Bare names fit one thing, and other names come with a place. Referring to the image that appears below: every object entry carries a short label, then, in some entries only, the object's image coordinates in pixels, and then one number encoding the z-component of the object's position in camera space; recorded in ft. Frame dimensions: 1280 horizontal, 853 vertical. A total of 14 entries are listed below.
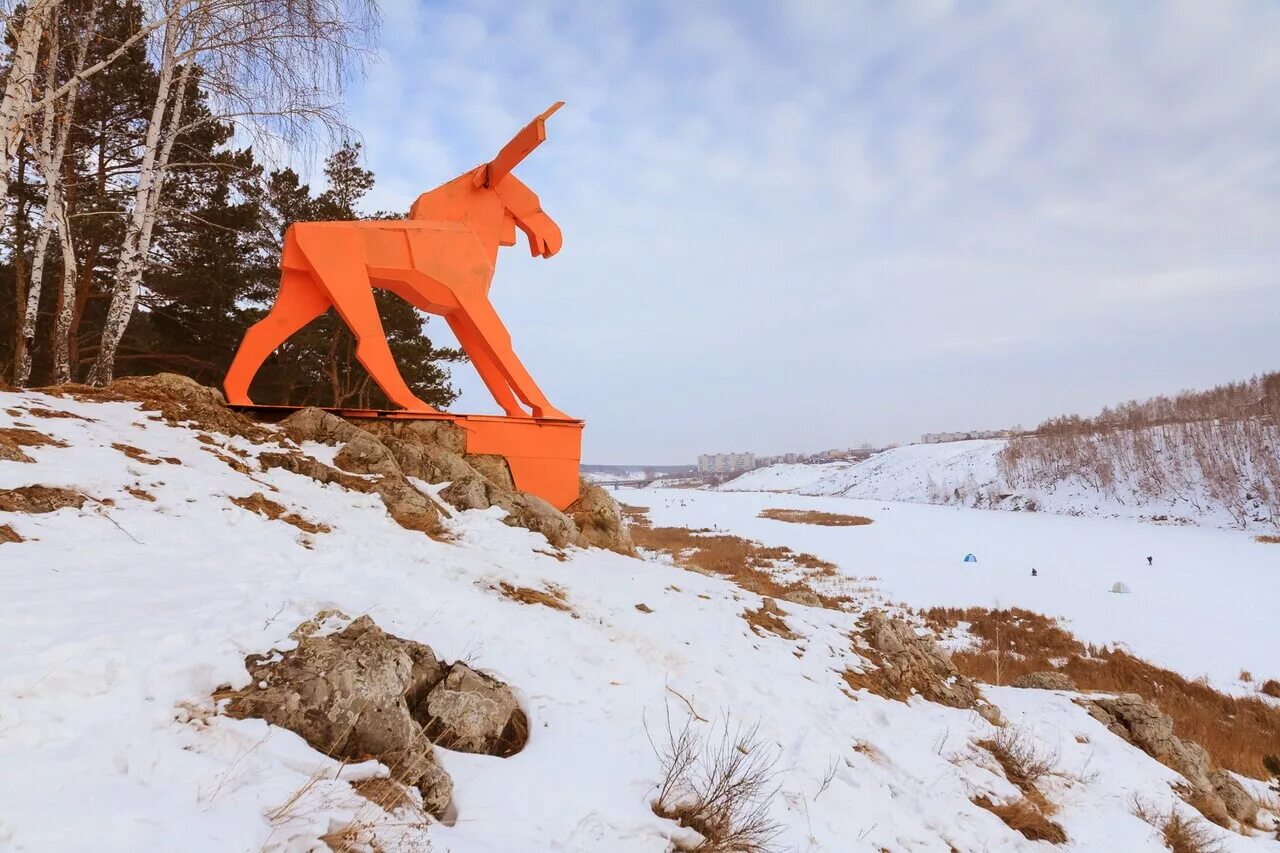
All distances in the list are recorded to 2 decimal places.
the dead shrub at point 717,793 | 9.73
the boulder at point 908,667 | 20.49
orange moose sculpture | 25.88
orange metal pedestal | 27.94
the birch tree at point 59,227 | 25.05
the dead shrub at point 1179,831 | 14.43
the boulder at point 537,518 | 24.80
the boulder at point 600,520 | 30.09
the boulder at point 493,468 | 27.53
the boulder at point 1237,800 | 18.14
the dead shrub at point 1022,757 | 15.89
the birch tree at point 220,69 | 26.94
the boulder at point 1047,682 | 25.21
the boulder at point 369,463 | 21.38
